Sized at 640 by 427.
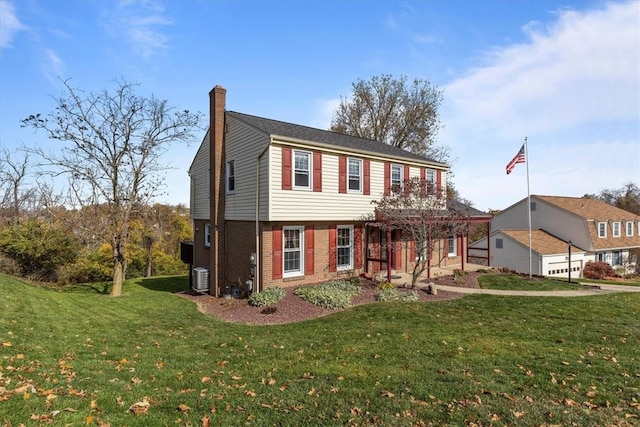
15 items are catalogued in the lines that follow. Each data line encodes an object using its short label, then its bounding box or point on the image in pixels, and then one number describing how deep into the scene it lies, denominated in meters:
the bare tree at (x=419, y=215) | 14.84
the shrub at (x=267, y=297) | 13.12
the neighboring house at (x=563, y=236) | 30.72
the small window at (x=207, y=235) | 19.05
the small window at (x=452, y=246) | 21.03
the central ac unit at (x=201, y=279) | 16.97
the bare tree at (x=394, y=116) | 33.75
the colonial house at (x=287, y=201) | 14.23
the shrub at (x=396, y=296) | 13.15
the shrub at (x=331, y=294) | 12.70
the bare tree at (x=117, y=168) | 16.92
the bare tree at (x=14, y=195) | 31.70
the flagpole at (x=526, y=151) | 19.67
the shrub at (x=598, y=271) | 29.58
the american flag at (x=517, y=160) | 19.61
